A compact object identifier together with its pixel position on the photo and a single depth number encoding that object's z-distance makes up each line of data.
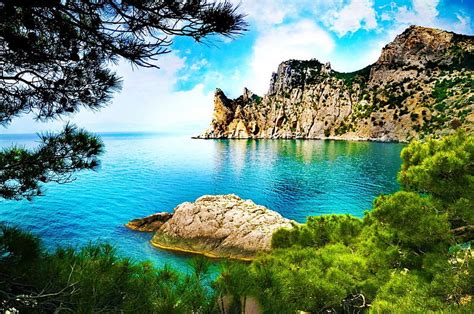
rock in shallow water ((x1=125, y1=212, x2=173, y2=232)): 19.25
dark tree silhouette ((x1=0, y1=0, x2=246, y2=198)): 2.48
